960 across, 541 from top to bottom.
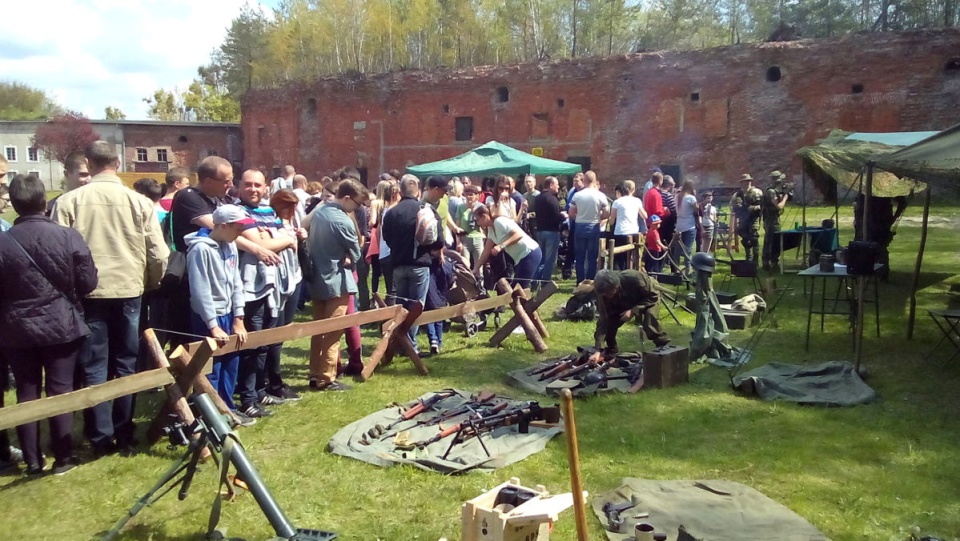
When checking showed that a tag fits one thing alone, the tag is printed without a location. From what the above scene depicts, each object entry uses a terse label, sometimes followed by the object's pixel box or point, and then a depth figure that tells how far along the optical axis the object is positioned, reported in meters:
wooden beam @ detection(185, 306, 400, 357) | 5.16
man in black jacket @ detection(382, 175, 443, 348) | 6.98
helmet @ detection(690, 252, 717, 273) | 7.31
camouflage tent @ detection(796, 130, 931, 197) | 10.02
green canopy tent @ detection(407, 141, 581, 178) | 14.66
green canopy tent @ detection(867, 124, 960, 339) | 6.63
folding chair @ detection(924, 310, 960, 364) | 6.82
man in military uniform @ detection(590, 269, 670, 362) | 7.07
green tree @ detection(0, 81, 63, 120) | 67.44
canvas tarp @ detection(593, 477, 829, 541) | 3.86
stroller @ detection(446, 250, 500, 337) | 8.59
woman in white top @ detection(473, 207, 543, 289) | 8.53
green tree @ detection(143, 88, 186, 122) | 63.63
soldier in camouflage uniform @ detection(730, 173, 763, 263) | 13.08
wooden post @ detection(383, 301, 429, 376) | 6.79
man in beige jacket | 4.72
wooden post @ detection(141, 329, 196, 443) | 4.75
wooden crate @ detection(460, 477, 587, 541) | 2.97
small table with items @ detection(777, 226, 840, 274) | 12.26
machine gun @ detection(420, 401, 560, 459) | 5.19
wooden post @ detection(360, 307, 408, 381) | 6.74
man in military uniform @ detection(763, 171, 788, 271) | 12.89
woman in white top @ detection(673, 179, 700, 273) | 12.34
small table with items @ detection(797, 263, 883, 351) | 7.64
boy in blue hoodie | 5.03
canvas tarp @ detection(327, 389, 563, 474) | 4.82
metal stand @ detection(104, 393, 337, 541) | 3.41
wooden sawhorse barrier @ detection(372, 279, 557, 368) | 6.89
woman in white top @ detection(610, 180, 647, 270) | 10.80
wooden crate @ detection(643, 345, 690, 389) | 6.43
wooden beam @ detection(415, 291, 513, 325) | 7.07
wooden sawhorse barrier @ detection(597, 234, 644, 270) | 10.59
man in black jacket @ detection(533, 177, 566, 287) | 10.56
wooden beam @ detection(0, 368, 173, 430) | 3.89
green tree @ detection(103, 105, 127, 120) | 69.66
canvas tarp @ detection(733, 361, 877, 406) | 6.16
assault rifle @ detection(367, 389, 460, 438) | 5.30
